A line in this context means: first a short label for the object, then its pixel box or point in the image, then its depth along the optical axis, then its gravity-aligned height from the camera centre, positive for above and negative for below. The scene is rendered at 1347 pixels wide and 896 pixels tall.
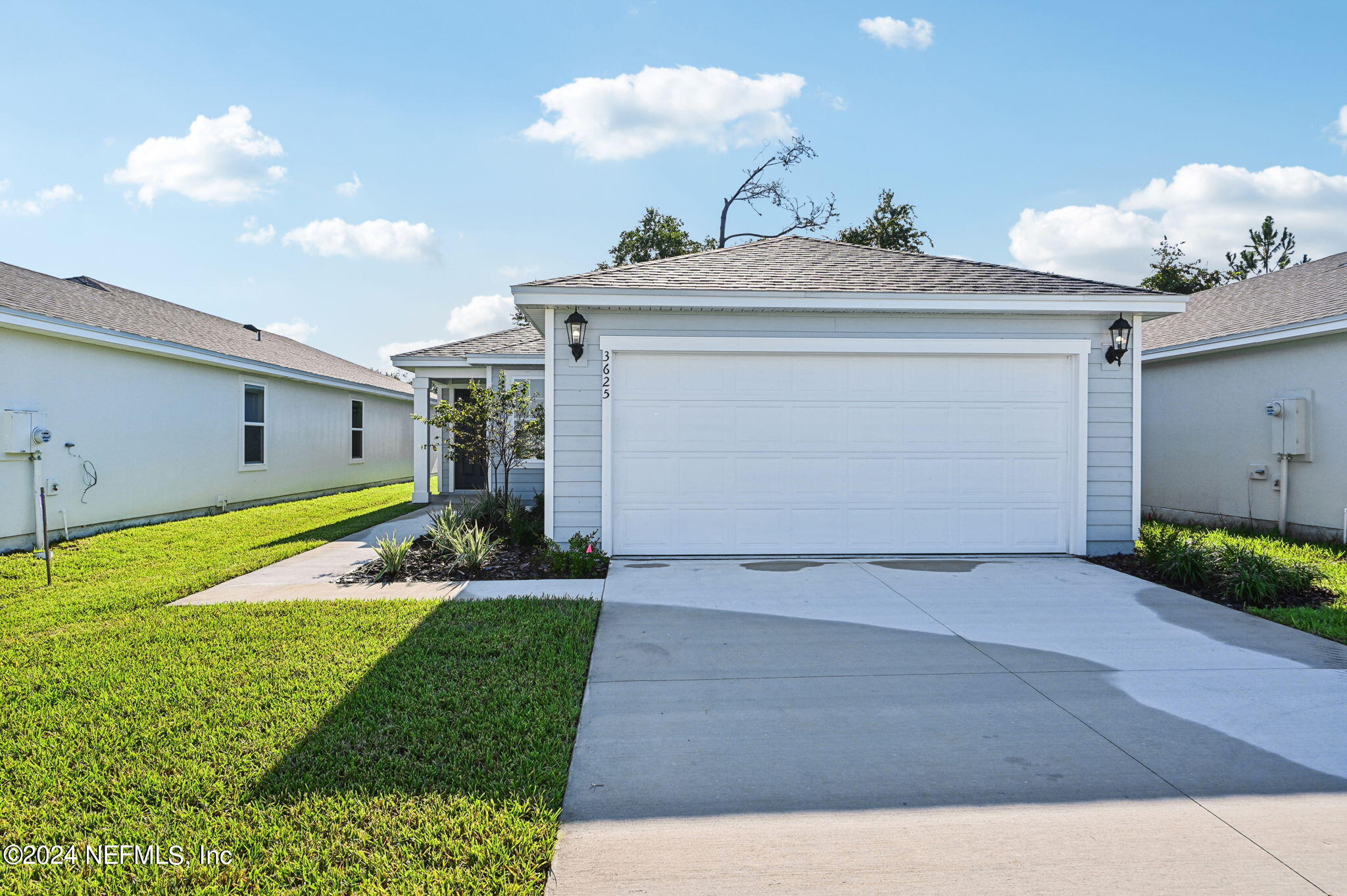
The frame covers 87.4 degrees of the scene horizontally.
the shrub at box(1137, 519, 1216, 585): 6.50 -1.18
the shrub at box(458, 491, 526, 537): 8.76 -1.04
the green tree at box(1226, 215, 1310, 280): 30.34 +7.85
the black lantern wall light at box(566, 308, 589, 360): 7.25 +1.06
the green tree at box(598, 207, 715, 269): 24.91 +6.84
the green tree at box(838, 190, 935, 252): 25.02 +7.24
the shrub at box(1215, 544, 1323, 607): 5.85 -1.23
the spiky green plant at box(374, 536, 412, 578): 6.80 -1.22
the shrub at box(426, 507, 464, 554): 7.48 -1.10
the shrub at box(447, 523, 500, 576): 6.98 -1.19
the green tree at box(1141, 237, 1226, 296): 25.38 +5.87
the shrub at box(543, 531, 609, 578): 6.84 -1.28
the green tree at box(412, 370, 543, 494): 9.01 +0.11
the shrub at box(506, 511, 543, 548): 8.41 -1.22
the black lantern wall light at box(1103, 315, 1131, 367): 7.53 +1.03
